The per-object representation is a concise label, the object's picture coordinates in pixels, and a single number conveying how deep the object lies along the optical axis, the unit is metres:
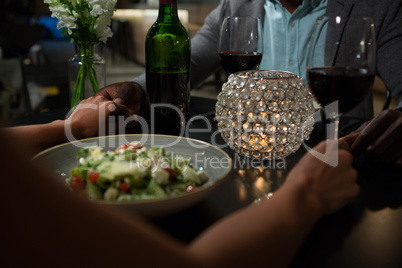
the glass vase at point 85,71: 1.15
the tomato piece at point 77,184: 0.62
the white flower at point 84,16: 1.06
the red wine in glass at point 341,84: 0.73
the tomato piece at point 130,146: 0.77
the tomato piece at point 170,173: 0.65
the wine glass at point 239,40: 1.12
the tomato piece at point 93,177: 0.61
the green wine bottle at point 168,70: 1.04
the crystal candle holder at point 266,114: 0.82
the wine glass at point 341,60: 0.72
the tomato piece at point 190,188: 0.63
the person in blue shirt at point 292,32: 1.56
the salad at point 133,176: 0.60
